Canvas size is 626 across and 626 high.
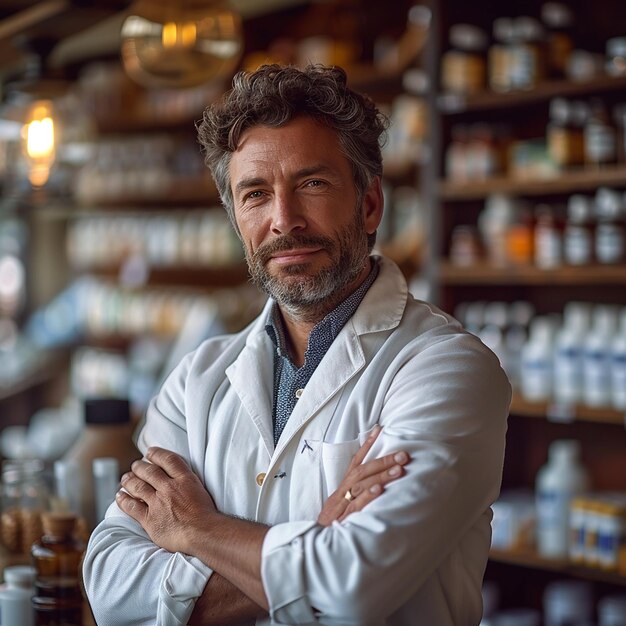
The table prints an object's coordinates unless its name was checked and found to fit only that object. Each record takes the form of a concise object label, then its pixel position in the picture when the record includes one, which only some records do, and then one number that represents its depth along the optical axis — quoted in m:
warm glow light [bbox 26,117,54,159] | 2.95
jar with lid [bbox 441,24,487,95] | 3.48
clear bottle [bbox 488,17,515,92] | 3.39
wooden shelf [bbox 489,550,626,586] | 3.05
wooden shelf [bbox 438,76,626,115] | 3.14
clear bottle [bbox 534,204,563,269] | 3.25
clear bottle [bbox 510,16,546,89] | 3.33
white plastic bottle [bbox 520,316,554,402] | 3.25
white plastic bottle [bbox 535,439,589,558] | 3.20
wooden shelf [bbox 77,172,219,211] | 5.26
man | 1.38
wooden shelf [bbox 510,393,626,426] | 3.07
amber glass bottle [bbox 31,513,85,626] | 1.80
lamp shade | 2.65
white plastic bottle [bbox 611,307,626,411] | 3.07
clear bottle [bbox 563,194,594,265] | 3.18
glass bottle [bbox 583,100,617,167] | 3.13
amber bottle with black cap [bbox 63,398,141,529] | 2.32
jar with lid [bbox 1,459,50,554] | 2.17
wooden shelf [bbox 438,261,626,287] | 3.12
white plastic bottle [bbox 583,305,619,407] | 3.11
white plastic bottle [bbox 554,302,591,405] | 3.17
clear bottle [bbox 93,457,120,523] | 2.20
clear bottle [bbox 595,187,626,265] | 3.11
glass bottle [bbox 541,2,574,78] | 3.36
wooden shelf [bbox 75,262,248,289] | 5.43
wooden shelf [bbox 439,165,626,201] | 3.09
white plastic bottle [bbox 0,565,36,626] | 1.80
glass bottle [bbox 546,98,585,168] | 3.22
